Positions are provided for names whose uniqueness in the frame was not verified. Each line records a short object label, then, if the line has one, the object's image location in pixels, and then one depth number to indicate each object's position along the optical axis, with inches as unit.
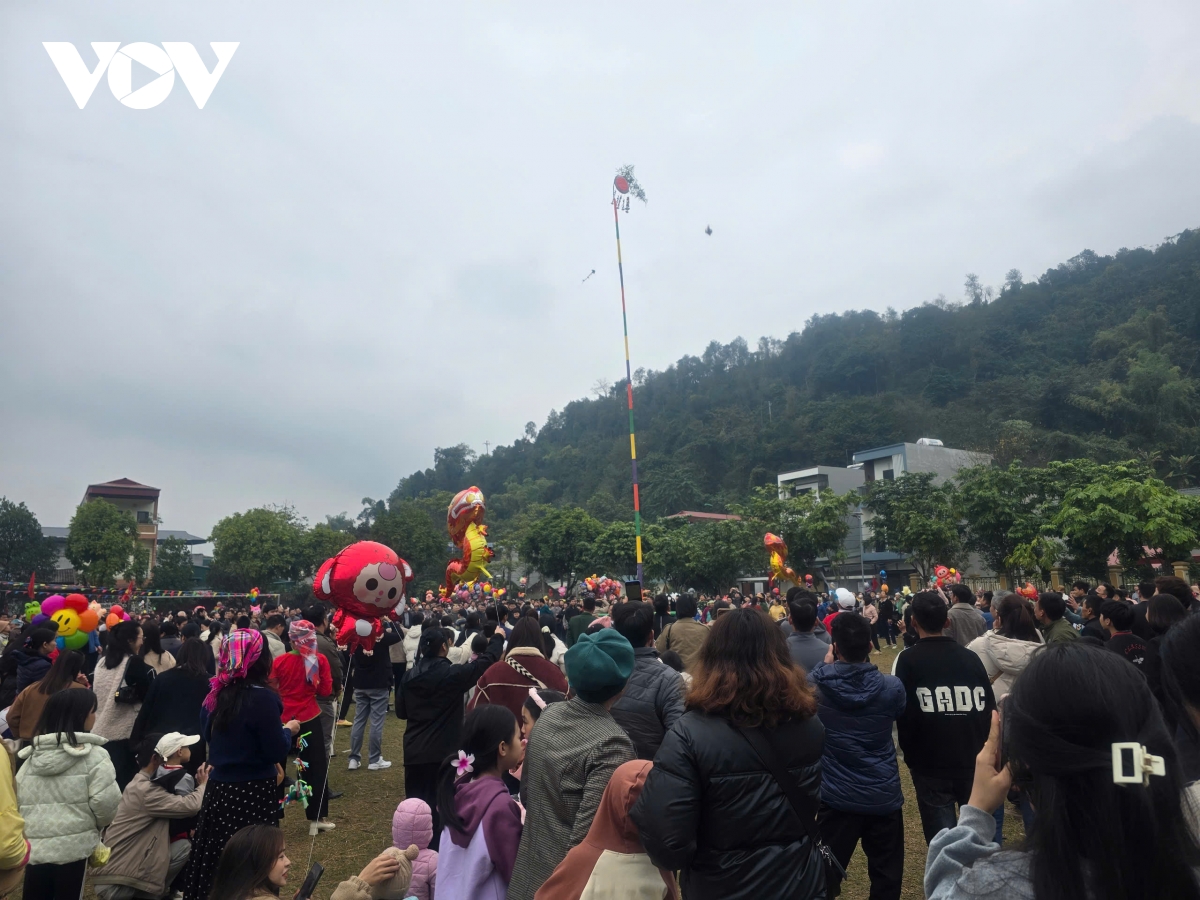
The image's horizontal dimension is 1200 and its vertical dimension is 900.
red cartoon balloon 229.9
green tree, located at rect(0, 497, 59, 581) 1732.3
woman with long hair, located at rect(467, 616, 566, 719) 164.7
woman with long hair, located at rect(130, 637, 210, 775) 197.6
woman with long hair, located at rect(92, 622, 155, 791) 218.8
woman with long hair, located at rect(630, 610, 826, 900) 86.8
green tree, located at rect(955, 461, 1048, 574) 1049.5
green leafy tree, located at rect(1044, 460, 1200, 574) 797.2
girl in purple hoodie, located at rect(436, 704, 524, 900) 108.3
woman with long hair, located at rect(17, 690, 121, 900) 148.7
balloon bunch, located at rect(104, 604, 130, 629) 377.7
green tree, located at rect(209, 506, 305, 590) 1823.3
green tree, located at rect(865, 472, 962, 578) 1175.6
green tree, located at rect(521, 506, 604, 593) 1740.9
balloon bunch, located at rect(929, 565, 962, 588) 674.2
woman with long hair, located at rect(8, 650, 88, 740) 187.2
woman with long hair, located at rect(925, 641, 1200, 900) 48.4
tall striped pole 810.4
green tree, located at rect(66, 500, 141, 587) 1590.8
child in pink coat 120.6
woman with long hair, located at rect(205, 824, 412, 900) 102.5
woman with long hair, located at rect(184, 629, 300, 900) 156.9
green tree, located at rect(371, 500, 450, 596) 1941.4
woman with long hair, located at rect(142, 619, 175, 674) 226.4
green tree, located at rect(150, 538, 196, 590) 1712.6
